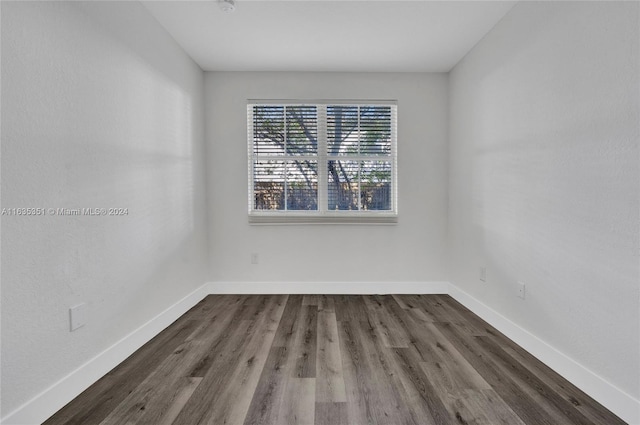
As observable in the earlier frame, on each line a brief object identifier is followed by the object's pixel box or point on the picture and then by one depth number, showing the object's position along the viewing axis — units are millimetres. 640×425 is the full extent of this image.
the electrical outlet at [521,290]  2084
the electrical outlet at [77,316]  1544
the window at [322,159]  3322
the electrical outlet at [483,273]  2589
